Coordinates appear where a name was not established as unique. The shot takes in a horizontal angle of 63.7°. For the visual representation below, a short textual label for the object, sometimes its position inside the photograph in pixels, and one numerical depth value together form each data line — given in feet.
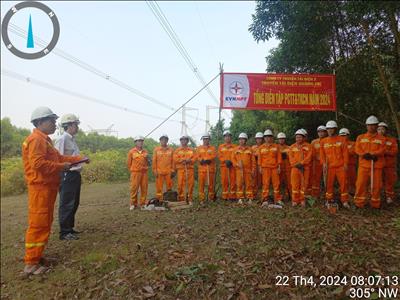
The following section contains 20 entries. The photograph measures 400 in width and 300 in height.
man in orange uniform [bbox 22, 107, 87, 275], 15.92
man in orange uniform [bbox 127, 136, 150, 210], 29.94
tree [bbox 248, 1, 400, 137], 29.53
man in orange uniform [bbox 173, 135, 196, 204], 31.14
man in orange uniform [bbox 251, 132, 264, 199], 30.60
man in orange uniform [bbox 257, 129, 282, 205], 28.22
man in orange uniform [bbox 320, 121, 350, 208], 25.54
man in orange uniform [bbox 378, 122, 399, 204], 25.81
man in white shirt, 20.70
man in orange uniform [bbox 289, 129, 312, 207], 27.20
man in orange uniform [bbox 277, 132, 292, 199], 29.96
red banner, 30.40
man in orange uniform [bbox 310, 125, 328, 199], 28.66
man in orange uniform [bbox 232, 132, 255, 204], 30.01
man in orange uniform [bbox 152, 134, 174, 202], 30.68
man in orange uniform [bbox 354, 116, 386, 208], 24.30
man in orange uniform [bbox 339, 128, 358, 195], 27.76
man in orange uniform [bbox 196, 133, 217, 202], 30.99
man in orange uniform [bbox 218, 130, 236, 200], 30.86
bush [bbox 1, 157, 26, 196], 64.39
